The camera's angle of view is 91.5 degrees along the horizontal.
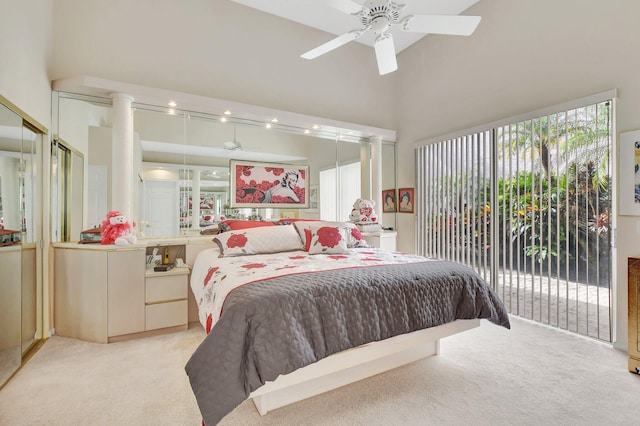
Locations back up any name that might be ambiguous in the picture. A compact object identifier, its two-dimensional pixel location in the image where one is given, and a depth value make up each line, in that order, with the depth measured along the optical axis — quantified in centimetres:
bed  148
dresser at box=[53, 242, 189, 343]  266
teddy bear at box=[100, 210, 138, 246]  277
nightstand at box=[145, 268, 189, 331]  281
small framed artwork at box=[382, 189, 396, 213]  491
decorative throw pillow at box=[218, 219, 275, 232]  346
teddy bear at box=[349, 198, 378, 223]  421
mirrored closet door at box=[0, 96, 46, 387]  202
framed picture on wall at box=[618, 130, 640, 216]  244
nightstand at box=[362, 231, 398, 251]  420
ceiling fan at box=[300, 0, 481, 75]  220
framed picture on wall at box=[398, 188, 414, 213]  464
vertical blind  267
